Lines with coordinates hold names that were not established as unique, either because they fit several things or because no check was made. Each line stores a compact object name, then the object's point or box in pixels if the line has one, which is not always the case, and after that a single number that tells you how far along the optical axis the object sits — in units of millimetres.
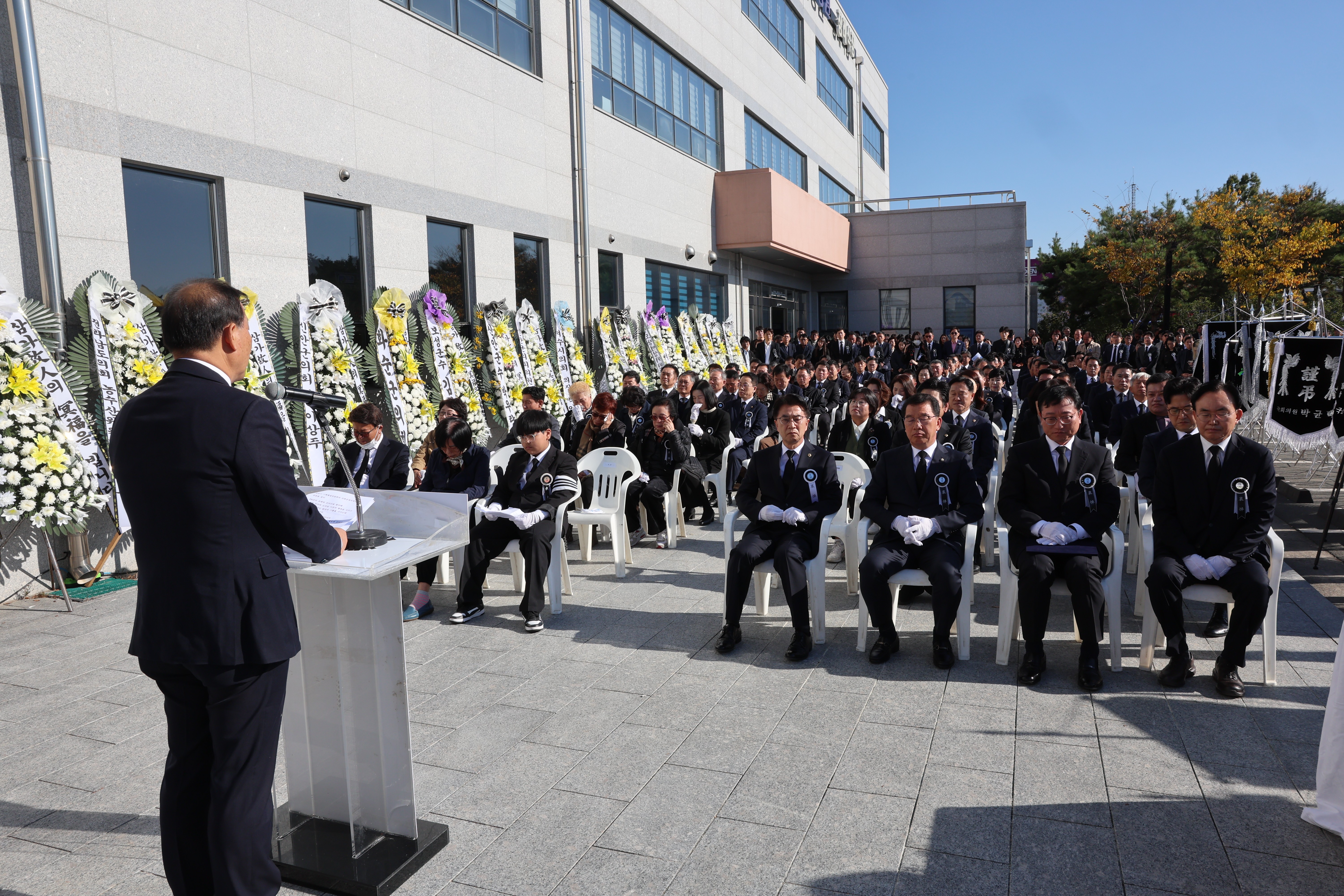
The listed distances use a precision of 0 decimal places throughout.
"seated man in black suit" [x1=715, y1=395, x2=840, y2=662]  4809
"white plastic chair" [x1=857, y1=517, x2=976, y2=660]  4531
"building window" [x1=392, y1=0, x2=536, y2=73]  10070
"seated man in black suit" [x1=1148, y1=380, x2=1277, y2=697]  4035
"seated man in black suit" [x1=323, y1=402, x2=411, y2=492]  5812
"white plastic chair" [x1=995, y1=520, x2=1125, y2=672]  4297
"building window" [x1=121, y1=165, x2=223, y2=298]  6730
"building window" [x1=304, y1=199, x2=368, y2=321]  8398
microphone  2178
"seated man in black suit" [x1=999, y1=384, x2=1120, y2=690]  4254
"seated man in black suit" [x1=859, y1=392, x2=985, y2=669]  4520
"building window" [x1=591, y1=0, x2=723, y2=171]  13578
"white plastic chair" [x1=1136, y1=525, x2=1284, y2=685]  4078
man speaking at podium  2121
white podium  2678
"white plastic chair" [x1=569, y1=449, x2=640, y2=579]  6539
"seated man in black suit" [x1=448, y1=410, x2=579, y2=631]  5457
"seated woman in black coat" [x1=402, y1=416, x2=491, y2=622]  6047
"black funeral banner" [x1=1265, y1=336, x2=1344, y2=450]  7594
